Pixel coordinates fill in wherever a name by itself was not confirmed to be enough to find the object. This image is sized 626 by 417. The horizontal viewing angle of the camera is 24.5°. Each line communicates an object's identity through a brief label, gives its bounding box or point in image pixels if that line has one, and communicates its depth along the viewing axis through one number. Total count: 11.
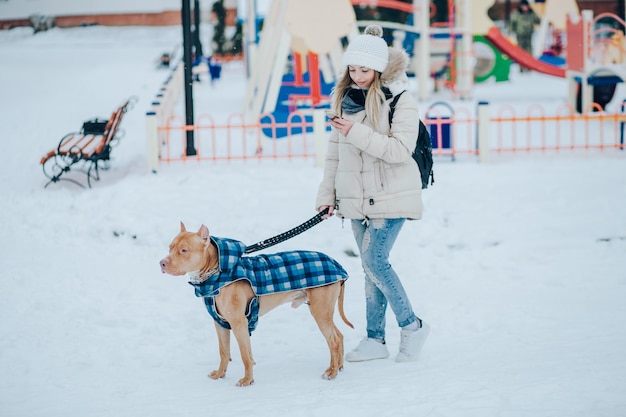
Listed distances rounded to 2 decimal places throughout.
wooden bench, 16.68
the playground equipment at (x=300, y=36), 20.07
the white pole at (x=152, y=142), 16.21
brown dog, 7.67
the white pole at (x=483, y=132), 16.53
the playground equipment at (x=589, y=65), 24.31
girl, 7.81
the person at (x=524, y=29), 48.48
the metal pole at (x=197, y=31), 33.25
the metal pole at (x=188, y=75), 18.05
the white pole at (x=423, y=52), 30.89
